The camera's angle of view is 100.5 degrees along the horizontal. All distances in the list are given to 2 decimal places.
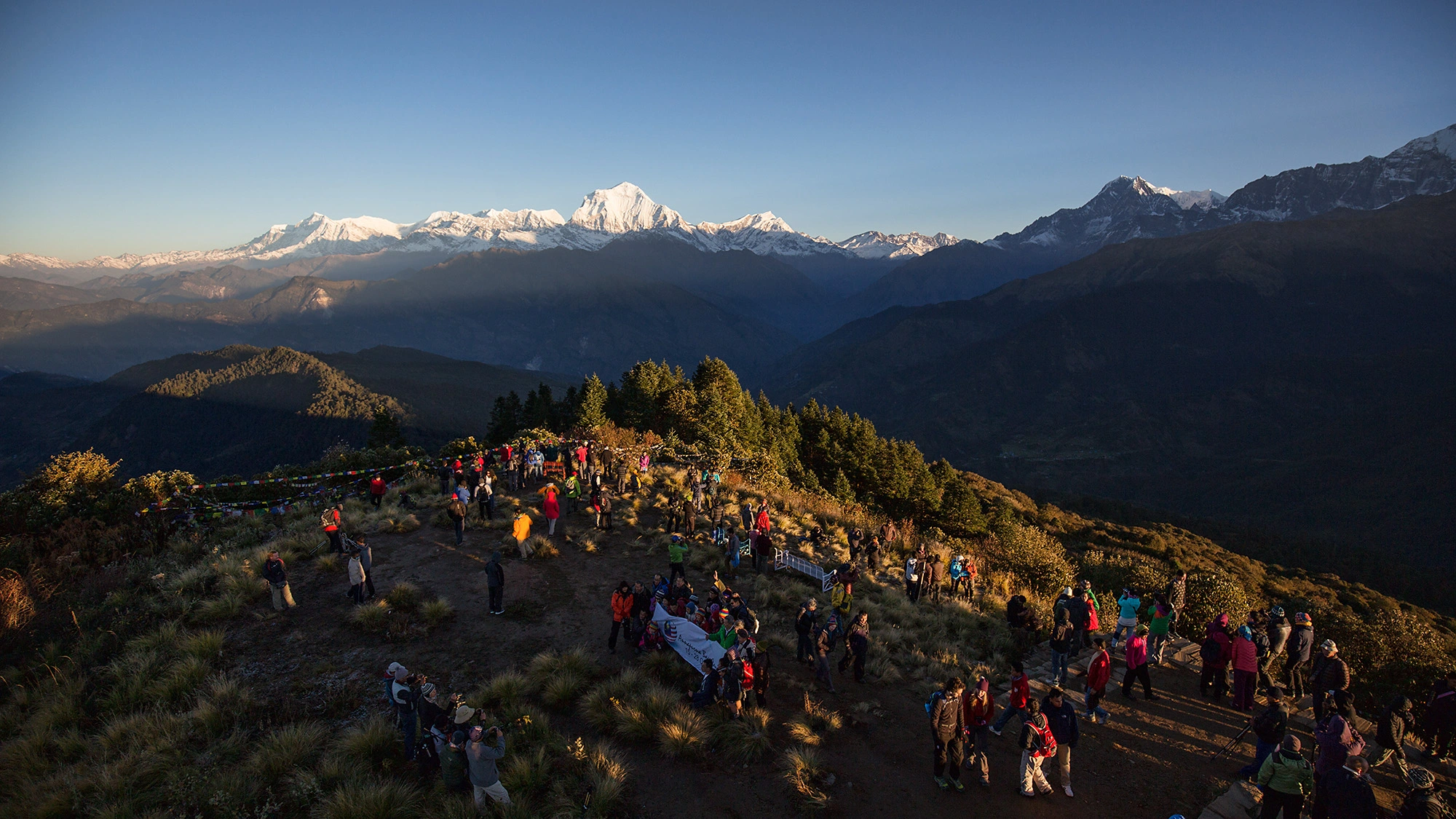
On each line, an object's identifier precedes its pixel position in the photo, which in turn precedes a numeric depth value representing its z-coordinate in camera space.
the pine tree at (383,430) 57.33
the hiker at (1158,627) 13.60
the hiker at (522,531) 16.92
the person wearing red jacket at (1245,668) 11.69
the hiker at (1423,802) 7.56
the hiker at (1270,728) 8.94
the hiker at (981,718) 9.38
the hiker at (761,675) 11.00
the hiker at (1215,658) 12.31
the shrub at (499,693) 10.86
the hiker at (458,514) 17.62
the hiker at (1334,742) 8.42
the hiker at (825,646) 11.55
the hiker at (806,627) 12.34
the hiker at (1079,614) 13.27
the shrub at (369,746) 9.27
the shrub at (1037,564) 20.69
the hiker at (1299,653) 12.15
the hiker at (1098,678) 10.90
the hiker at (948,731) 9.05
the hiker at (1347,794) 7.41
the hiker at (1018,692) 9.92
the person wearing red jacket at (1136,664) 11.95
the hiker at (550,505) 18.11
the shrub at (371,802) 8.11
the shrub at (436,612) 13.70
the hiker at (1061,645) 12.04
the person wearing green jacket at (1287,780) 7.89
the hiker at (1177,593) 15.34
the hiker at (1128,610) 13.91
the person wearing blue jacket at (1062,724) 9.02
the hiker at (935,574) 17.02
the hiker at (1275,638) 12.38
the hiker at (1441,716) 9.91
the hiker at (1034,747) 9.00
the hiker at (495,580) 13.80
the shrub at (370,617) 13.30
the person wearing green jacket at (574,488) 20.61
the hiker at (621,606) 12.77
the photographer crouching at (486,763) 8.10
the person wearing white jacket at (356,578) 13.76
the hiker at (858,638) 12.05
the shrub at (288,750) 9.05
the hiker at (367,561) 14.08
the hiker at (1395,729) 9.75
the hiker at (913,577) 17.02
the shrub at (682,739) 9.85
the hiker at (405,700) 9.09
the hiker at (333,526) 16.56
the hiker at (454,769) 8.55
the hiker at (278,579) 13.57
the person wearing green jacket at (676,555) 15.05
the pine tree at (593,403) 47.68
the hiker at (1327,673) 10.73
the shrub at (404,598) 14.17
